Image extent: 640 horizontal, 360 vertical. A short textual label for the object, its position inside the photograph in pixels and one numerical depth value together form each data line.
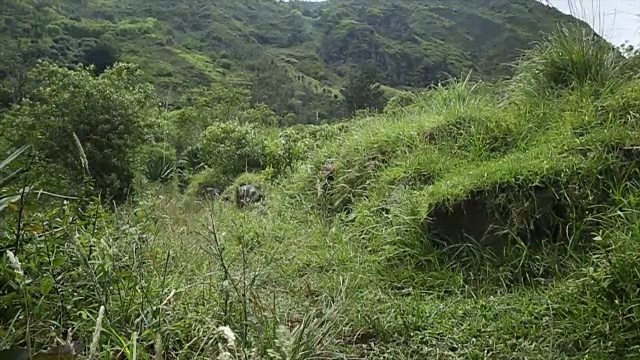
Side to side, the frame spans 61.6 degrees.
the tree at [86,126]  8.68
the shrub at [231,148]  9.18
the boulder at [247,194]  6.26
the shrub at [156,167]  11.30
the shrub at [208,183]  8.93
